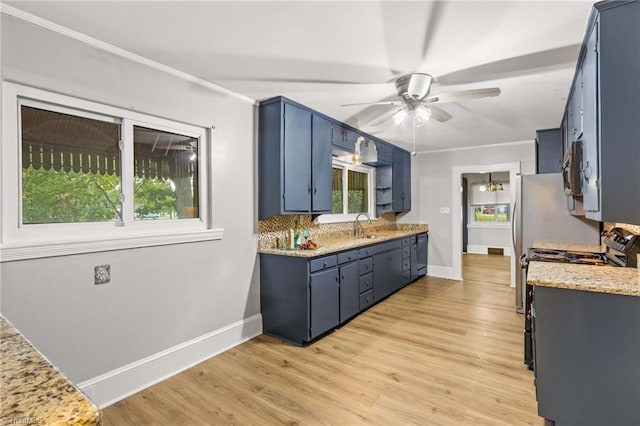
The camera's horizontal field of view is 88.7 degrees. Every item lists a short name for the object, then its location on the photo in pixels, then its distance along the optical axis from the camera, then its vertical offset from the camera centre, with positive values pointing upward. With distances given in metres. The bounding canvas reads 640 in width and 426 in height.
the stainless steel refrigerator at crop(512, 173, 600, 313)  3.64 -0.14
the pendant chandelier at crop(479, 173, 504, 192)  8.56 +0.58
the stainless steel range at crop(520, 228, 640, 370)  2.21 -0.41
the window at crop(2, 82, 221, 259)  1.90 +0.26
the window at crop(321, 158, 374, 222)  4.75 +0.30
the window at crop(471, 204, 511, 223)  8.70 -0.15
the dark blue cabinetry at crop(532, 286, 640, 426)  1.65 -0.81
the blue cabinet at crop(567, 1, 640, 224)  1.66 +0.51
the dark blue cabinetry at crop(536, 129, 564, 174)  4.40 +0.77
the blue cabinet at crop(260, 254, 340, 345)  3.06 -0.85
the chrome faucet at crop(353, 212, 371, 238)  4.83 -0.30
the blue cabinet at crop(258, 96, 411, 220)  3.22 +0.56
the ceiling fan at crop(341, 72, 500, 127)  2.37 +0.88
